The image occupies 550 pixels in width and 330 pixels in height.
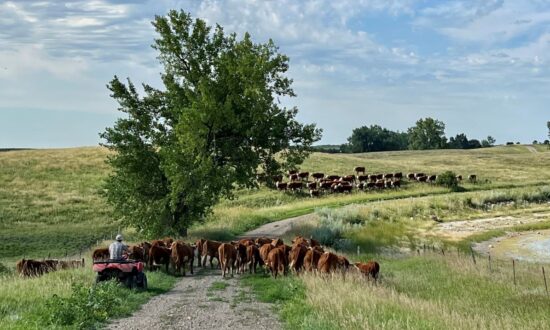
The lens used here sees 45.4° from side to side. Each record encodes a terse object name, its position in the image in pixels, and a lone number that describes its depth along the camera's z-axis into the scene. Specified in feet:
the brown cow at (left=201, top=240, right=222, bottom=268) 83.92
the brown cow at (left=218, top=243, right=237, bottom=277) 76.02
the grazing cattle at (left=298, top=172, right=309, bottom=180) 233.35
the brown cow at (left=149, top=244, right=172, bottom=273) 78.12
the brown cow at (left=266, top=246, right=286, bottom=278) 71.77
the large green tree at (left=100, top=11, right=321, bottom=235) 111.65
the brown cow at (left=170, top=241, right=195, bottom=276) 77.10
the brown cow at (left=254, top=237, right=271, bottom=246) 87.60
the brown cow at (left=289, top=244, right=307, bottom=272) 71.77
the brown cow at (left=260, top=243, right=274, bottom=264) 76.09
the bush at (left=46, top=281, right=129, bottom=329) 43.91
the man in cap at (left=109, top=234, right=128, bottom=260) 63.10
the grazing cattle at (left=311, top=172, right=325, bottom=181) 239.09
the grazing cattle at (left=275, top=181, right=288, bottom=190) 212.02
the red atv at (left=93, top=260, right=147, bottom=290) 60.49
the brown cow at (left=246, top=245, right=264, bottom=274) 78.12
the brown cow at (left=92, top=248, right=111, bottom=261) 82.01
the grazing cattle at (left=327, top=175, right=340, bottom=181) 236.20
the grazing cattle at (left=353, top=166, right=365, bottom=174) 262.69
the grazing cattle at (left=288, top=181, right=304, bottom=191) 212.23
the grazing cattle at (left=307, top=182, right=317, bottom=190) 213.05
